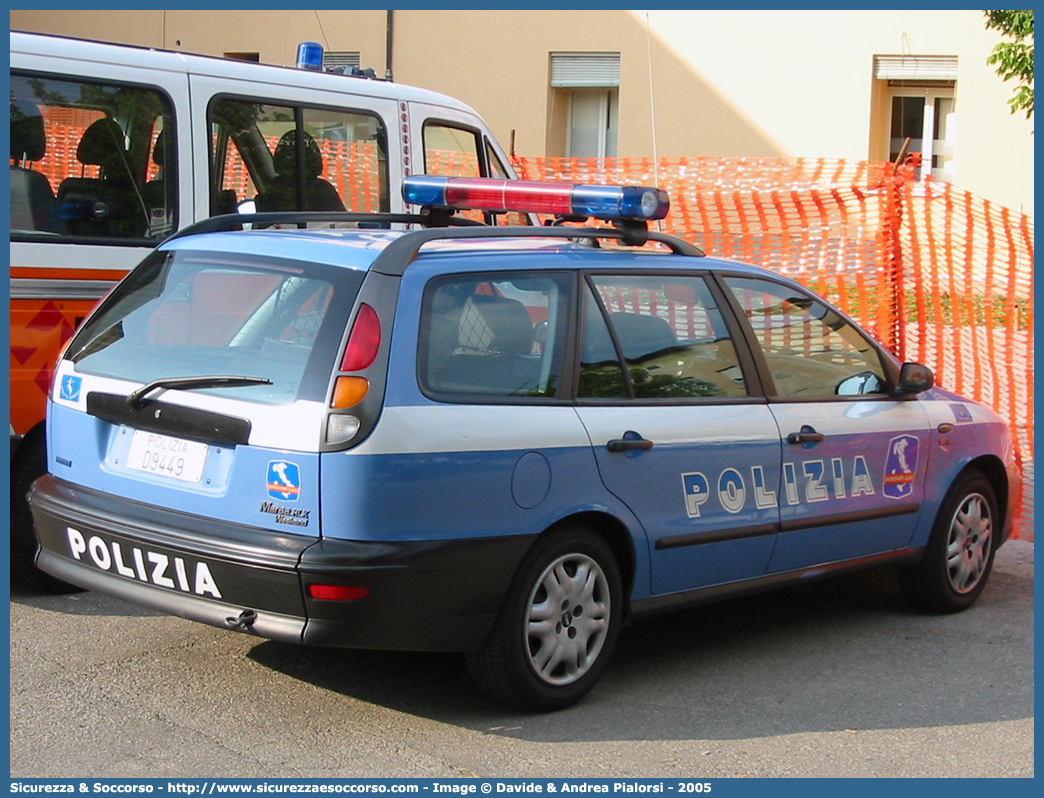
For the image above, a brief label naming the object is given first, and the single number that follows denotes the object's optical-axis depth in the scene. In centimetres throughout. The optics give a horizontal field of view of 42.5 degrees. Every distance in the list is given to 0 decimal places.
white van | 581
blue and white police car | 404
